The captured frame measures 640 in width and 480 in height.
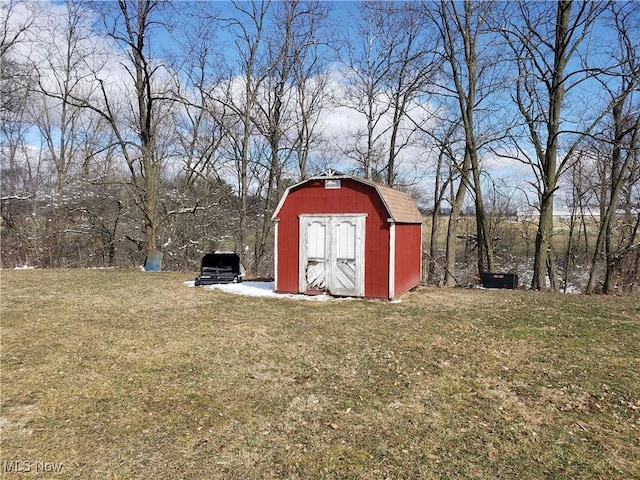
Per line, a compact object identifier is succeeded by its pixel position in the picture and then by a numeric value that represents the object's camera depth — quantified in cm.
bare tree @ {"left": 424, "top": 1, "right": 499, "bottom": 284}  1512
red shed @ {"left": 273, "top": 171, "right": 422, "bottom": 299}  978
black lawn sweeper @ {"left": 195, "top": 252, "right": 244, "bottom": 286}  1214
